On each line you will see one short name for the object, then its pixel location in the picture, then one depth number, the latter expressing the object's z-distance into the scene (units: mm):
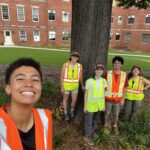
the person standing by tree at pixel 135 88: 3439
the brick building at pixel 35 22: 23039
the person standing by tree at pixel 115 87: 3261
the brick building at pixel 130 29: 26608
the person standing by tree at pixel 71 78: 3371
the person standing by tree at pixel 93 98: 3056
